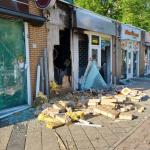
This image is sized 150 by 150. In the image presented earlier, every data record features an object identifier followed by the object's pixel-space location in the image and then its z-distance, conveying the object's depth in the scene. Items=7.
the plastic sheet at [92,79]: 7.83
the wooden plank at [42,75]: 5.95
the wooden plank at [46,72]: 6.02
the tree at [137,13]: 17.00
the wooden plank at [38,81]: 5.79
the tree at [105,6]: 18.42
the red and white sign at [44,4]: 5.75
